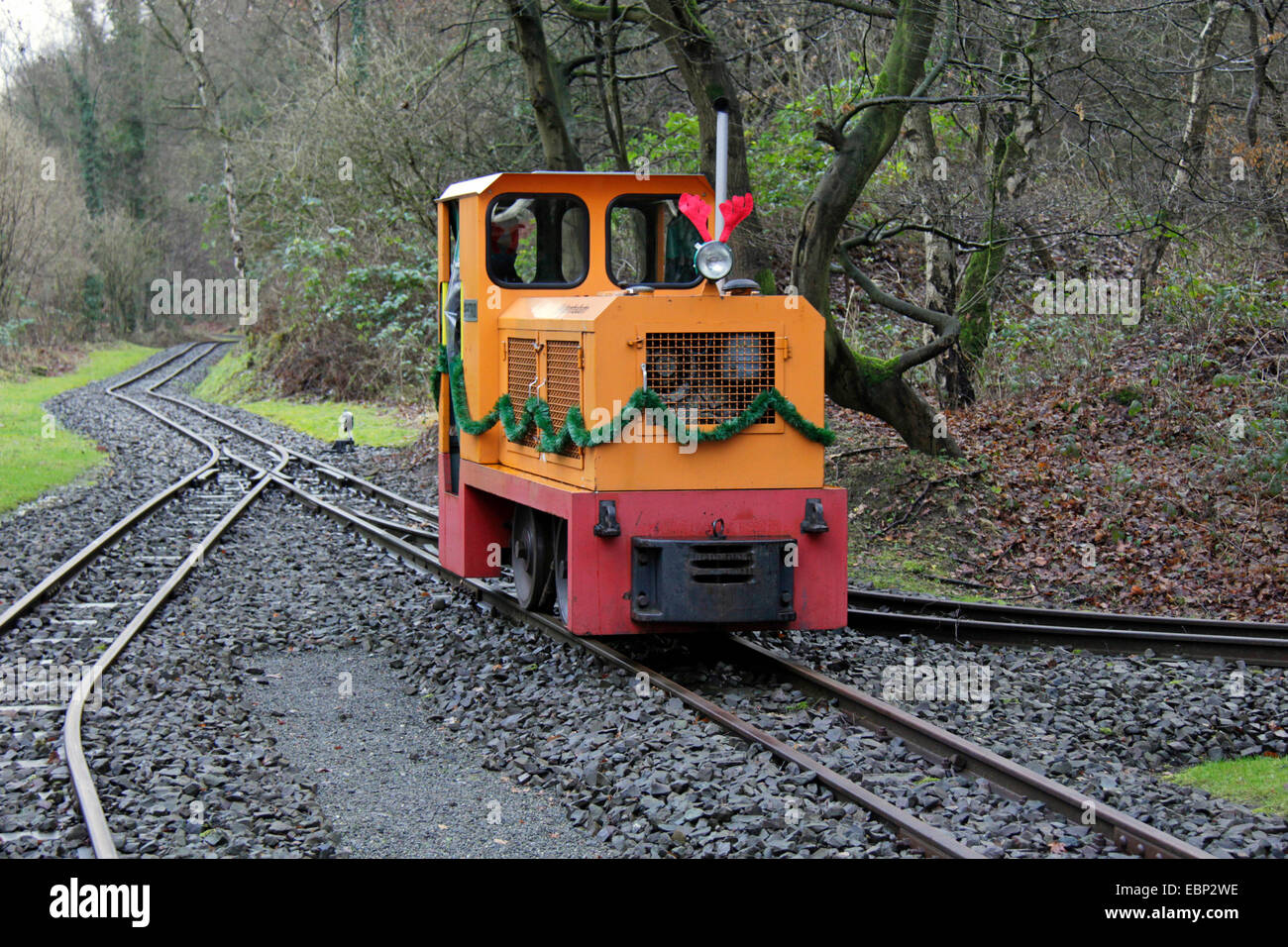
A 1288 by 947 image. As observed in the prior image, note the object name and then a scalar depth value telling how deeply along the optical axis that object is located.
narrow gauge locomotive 6.96
